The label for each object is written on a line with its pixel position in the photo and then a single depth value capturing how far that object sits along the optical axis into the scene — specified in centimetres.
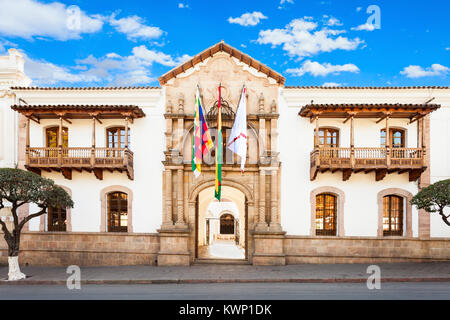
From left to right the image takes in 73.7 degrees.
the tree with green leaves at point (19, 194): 1183
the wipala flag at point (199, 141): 1359
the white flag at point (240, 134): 1340
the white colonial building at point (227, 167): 1491
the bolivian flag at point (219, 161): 1350
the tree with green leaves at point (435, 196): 1220
